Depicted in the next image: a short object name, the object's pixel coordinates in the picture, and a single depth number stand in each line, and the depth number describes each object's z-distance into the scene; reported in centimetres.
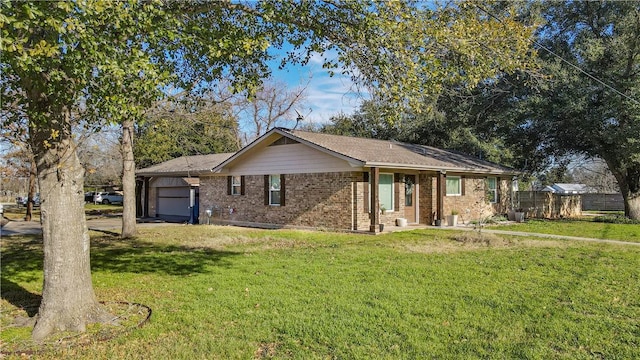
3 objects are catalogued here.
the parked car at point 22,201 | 4020
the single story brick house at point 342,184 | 1652
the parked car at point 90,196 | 4877
